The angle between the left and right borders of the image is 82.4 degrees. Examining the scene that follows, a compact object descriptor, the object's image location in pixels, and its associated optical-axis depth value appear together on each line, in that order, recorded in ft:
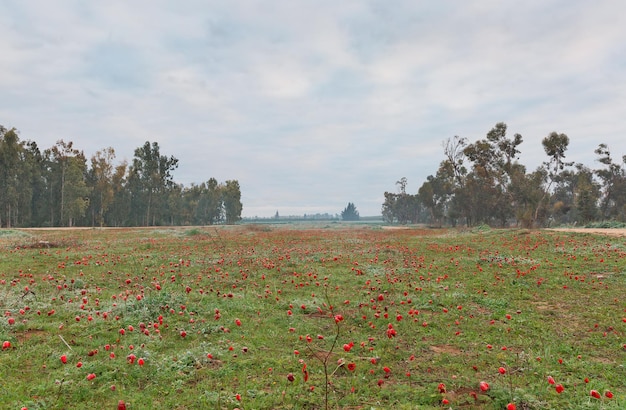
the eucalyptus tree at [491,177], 212.02
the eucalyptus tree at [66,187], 246.88
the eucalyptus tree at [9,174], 214.28
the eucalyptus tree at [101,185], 274.77
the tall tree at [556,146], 180.34
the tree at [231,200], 437.71
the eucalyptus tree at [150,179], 306.76
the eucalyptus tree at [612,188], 226.36
